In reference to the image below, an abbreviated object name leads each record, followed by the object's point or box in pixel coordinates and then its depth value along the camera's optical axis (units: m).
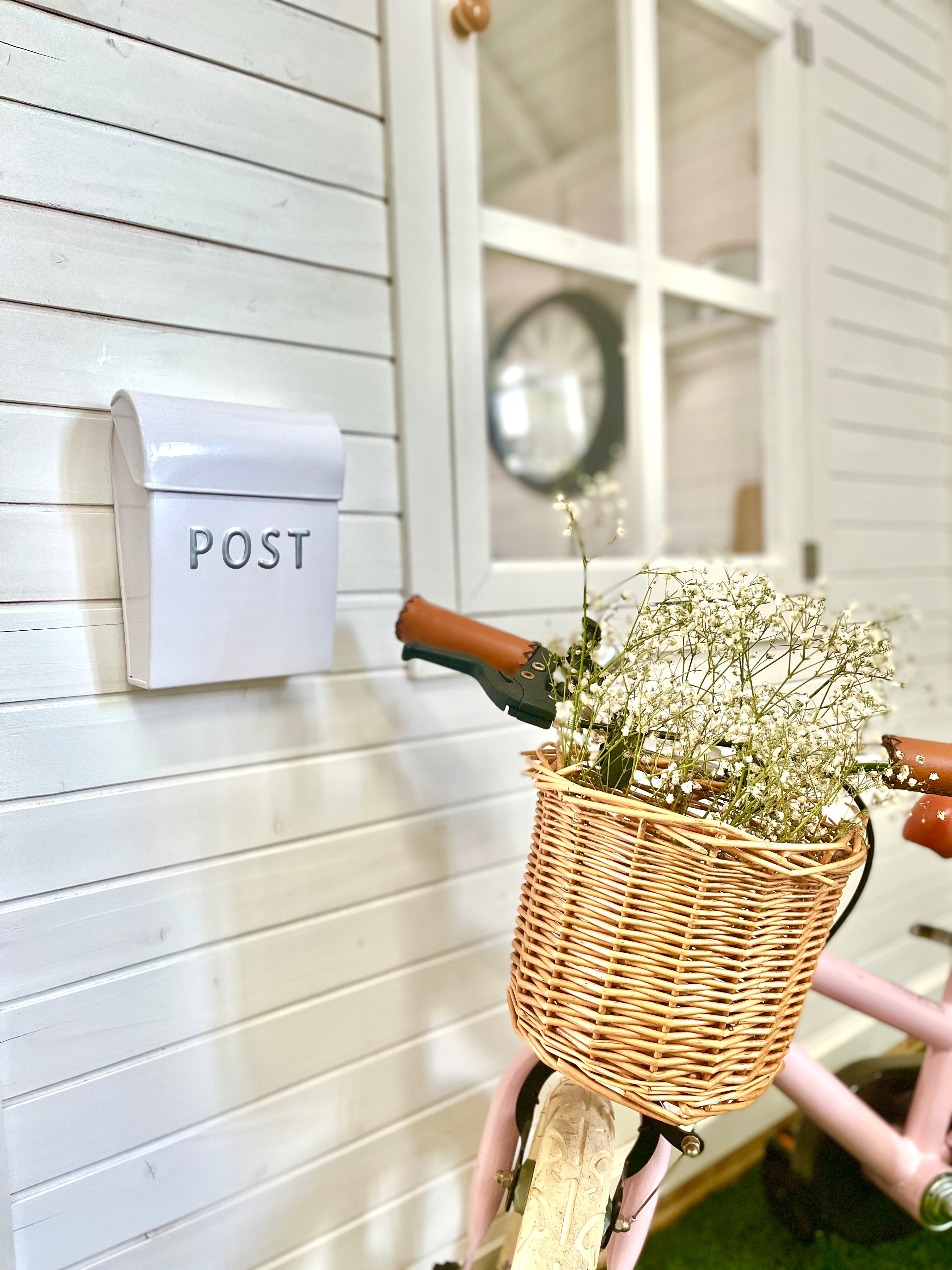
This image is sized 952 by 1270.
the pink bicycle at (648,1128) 0.85
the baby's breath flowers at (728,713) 0.75
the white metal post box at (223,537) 0.88
